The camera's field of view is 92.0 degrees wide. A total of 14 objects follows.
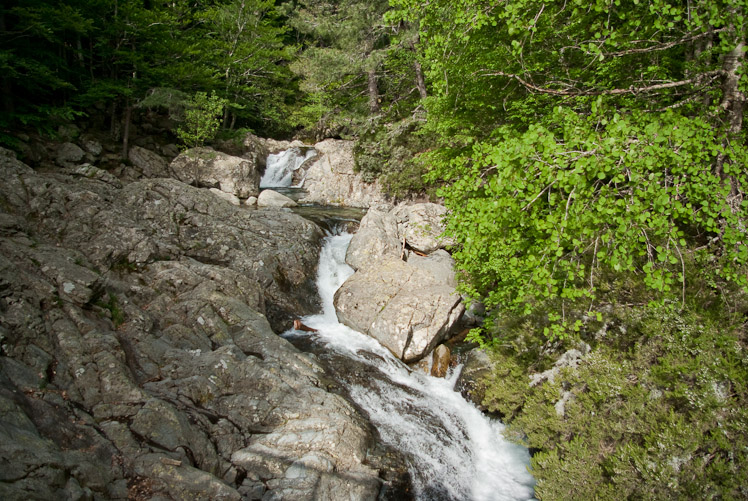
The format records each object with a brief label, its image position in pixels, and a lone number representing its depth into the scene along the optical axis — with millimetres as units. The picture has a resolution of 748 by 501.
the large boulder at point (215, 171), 18578
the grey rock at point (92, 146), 16219
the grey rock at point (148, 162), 17625
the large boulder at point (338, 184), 20016
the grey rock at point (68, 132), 15711
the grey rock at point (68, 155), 14961
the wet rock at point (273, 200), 17328
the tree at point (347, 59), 17625
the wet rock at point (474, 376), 7582
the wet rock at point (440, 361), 8461
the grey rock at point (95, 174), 10604
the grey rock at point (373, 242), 12070
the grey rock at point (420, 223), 12438
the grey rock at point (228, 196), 17031
